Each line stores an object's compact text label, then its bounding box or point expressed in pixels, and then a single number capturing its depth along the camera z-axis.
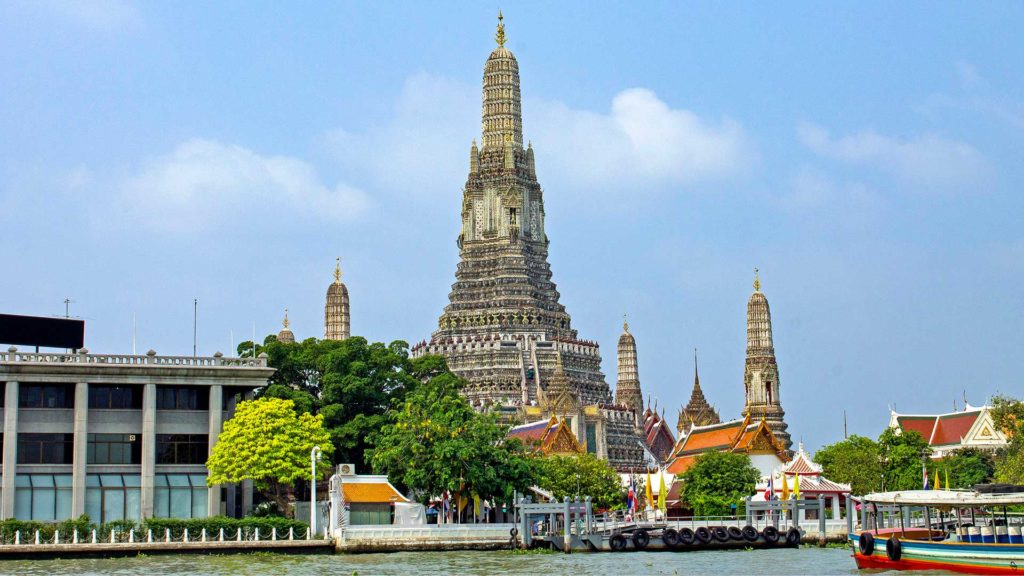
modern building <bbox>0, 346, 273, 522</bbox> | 69.00
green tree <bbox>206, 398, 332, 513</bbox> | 69.38
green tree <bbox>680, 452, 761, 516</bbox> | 85.31
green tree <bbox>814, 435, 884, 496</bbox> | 88.69
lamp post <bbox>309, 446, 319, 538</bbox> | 67.00
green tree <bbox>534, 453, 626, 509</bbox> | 85.31
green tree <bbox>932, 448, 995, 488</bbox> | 93.62
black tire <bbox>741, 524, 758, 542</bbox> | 67.06
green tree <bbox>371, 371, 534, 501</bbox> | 70.31
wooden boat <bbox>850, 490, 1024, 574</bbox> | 49.28
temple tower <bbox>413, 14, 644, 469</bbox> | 120.94
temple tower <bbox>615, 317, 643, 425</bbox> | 145.38
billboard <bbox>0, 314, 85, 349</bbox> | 71.25
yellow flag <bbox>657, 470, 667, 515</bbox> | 76.52
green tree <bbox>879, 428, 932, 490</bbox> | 88.69
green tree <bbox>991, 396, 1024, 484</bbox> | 77.69
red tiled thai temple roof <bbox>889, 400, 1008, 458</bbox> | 108.25
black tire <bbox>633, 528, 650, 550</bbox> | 65.81
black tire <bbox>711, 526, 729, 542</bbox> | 66.62
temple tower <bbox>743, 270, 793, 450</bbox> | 133.75
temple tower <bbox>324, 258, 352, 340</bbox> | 135.80
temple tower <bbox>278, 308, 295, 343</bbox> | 143.75
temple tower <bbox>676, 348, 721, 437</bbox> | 144.62
